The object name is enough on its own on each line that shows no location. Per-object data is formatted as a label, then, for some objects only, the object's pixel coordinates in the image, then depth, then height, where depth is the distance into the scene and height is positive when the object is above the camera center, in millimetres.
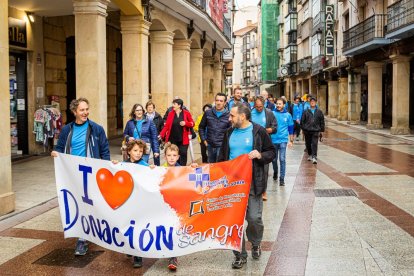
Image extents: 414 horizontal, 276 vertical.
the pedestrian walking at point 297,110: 19422 +1
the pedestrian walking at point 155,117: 9755 -132
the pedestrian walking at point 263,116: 9578 -103
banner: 5379 -994
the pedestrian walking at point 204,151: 11203 -872
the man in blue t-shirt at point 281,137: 10695 -542
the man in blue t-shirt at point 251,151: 5707 -461
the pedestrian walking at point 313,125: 14123 -405
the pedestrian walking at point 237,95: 11416 +339
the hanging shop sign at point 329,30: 36781 +5597
